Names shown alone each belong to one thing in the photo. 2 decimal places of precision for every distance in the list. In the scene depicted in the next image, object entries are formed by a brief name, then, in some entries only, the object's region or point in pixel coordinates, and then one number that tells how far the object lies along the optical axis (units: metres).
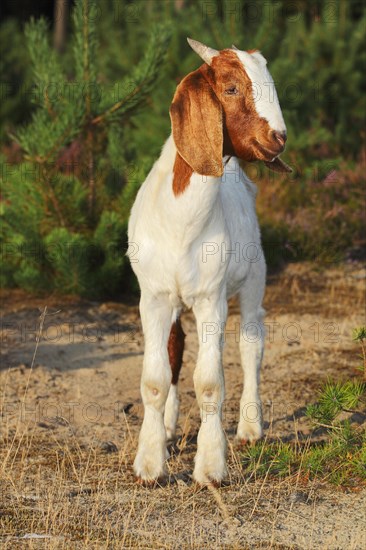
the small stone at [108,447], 10.43
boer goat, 8.57
